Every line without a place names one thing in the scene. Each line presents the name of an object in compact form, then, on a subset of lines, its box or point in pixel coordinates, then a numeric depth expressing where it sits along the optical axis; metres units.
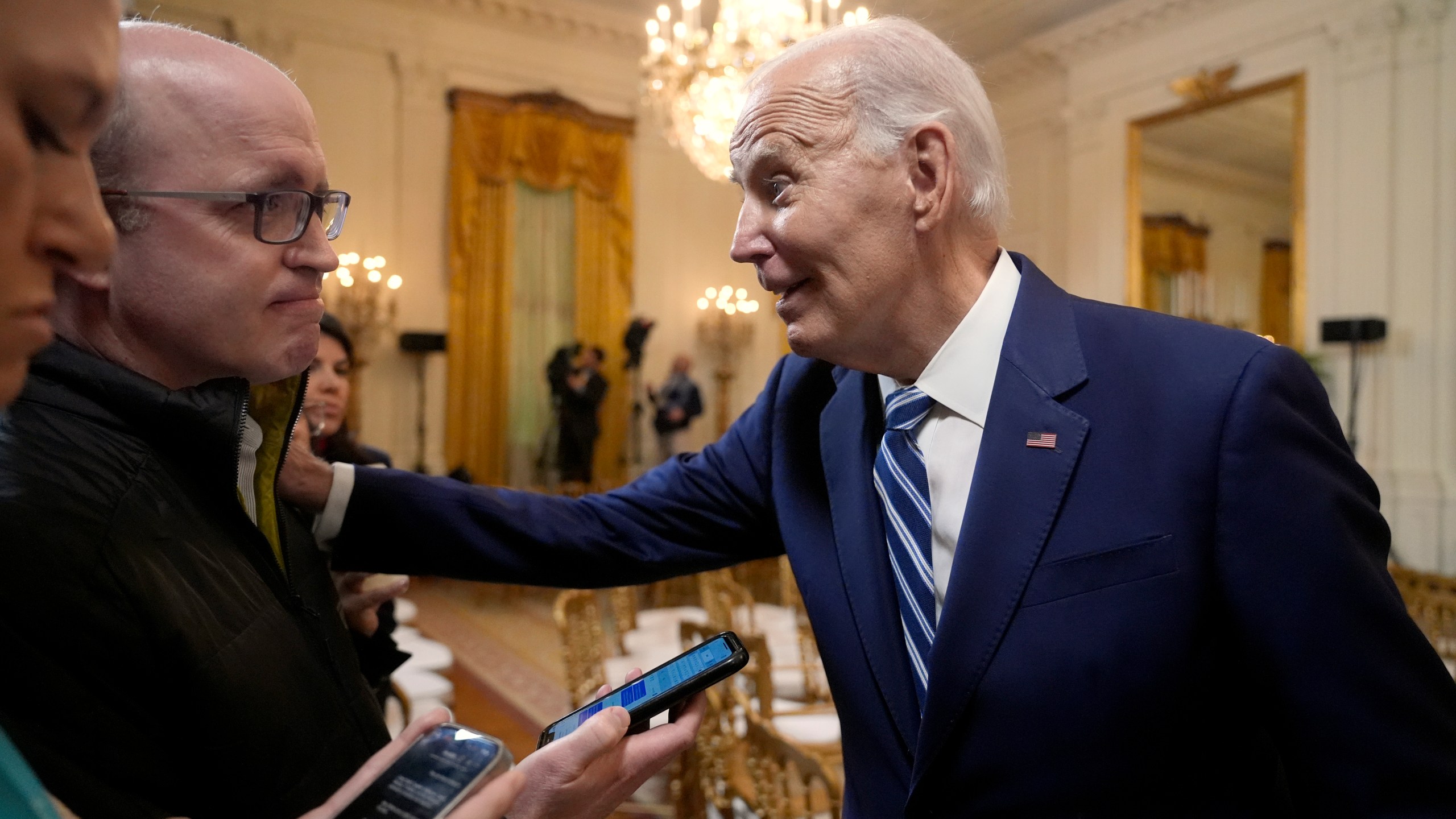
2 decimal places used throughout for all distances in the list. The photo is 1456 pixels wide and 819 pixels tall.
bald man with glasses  0.77
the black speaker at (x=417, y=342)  9.02
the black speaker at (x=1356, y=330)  6.75
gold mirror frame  7.47
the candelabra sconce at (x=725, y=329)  10.88
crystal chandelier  4.73
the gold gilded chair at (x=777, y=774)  1.77
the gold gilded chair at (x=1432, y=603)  3.75
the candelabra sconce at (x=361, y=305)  8.77
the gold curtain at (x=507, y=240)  9.57
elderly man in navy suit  1.04
